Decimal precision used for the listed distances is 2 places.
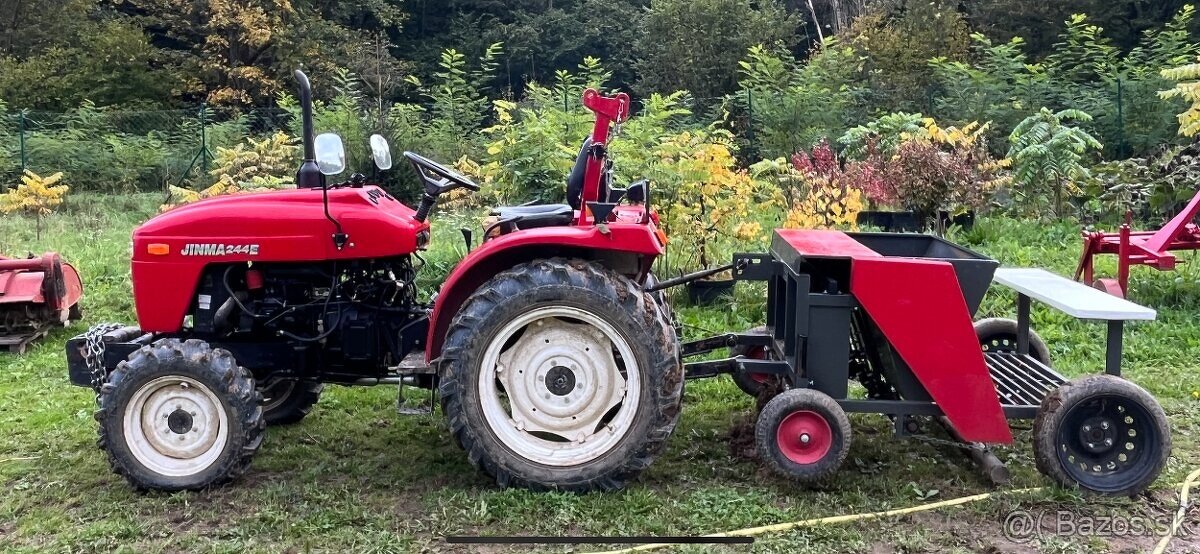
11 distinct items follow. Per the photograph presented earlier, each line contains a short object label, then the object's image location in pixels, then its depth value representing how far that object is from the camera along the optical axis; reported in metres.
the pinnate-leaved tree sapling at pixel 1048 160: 9.88
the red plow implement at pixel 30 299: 6.16
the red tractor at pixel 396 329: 3.59
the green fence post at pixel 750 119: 15.39
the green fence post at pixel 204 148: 15.84
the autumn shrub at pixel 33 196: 9.94
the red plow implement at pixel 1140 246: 6.16
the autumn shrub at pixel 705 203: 6.85
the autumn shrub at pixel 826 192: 7.19
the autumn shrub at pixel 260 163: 10.62
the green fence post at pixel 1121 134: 13.78
